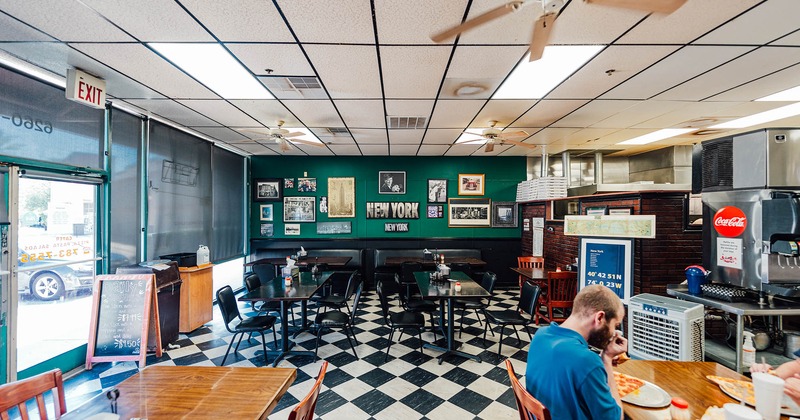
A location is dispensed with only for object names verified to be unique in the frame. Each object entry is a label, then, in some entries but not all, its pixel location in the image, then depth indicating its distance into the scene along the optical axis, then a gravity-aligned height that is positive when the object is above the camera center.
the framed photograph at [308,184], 7.45 +0.67
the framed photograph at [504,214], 7.51 -0.07
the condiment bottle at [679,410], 1.22 -0.81
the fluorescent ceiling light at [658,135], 5.24 +1.39
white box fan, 2.05 -0.84
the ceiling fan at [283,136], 4.84 +1.26
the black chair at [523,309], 3.70 -1.31
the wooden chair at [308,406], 1.17 -0.80
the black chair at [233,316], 3.40 -1.22
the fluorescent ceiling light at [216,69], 2.66 +1.42
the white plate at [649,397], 1.34 -0.86
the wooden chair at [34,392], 1.34 -0.84
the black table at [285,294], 3.51 -1.01
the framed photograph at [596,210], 4.56 +0.01
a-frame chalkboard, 3.22 -1.15
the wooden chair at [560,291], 4.49 -1.22
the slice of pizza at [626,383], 1.45 -0.86
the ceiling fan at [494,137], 4.84 +1.24
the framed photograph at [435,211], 7.51 +0.01
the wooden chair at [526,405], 1.22 -0.82
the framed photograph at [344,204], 7.47 +0.19
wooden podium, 4.47 -1.32
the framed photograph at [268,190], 7.46 +0.54
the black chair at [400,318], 3.64 -1.34
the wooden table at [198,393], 1.40 -0.93
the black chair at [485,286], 4.10 -1.11
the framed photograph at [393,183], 7.48 +0.71
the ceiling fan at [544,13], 1.68 +1.15
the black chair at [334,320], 3.71 -1.35
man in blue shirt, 1.27 -0.67
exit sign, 2.92 +1.25
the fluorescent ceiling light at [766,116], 4.21 +1.41
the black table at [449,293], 3.63 -1.01
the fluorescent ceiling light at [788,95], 3.58 +1.42
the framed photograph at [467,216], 7.51 -0.12
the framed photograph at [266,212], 7.48 +0.00
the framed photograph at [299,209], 7.46 +0.07
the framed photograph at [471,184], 7.49 +0.68
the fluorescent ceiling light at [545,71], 2.68 +1.41
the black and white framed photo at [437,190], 7.50 +0.52
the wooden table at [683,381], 1.32 -0.88
